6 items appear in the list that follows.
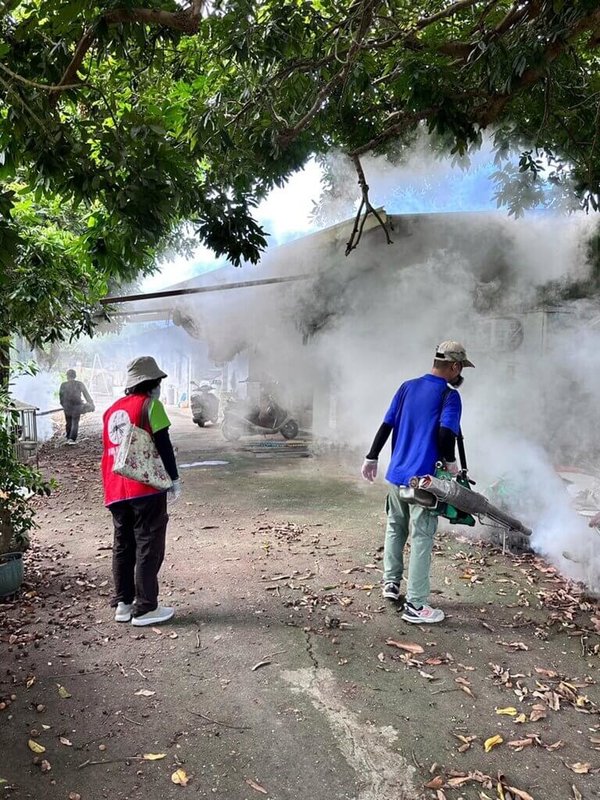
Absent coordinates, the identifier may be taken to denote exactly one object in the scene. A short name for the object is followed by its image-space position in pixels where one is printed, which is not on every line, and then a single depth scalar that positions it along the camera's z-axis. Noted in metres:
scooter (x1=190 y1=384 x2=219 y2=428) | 16.55
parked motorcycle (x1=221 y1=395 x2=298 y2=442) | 13.27
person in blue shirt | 4.05
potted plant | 4.30
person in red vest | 3.89
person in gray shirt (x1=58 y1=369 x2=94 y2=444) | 12.85
